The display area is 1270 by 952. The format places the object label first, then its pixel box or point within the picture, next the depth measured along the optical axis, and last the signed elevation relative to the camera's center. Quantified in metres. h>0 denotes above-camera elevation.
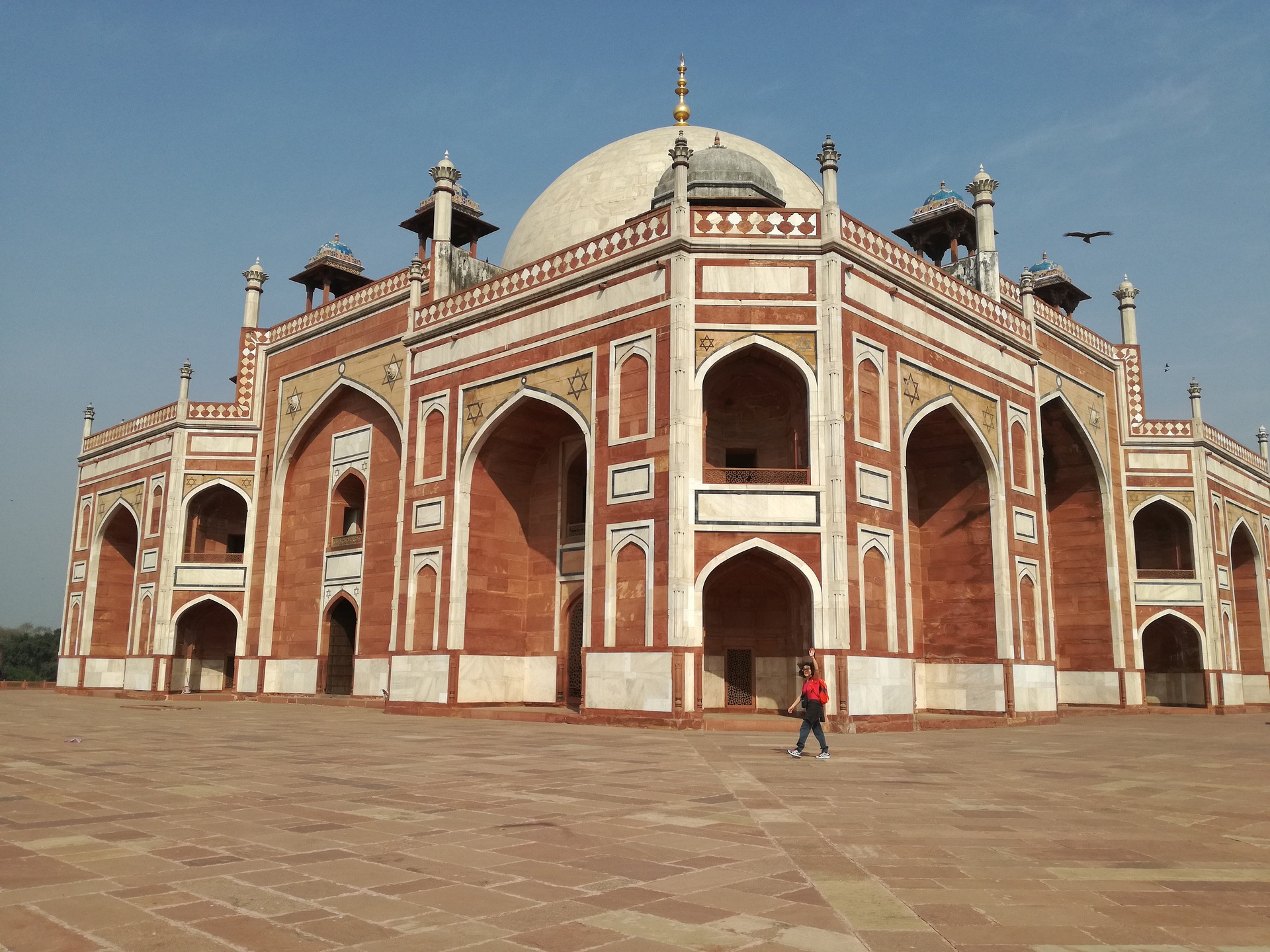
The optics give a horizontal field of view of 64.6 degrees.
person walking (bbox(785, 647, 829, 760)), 10.34 -0.63
